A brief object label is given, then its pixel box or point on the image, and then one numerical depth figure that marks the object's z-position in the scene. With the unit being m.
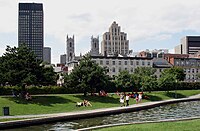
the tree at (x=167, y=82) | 83.36
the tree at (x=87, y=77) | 61.38
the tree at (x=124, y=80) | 73.38
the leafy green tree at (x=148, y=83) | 75.75
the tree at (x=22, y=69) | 53.19
